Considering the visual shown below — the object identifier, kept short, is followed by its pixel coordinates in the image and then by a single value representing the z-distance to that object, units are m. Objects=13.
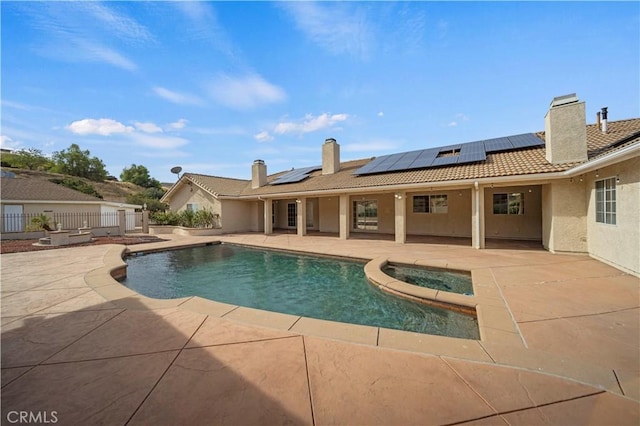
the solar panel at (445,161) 11.85
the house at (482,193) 6.94
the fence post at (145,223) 19.72
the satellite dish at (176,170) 35.59
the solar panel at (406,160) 13.44
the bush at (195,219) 18.47
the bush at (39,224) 13.63
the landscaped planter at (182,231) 17.42
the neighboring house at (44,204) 17.66
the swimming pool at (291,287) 4.80
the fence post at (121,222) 17.39
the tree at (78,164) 51.81
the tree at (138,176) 60.19
